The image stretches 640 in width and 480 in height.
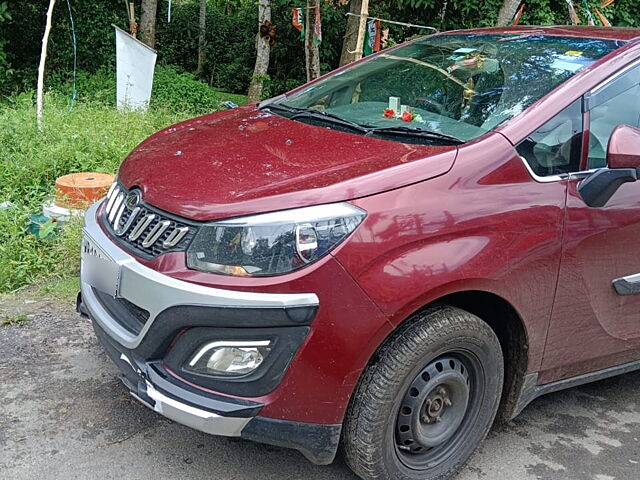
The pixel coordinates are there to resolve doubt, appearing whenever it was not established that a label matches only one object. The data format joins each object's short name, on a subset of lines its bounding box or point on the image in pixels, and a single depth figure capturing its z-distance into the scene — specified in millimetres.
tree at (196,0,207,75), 15672
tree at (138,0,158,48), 10684
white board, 8086
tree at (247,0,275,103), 9859
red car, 2117
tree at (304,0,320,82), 9198
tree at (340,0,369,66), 9570
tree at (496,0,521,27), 8469
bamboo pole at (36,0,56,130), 6439
